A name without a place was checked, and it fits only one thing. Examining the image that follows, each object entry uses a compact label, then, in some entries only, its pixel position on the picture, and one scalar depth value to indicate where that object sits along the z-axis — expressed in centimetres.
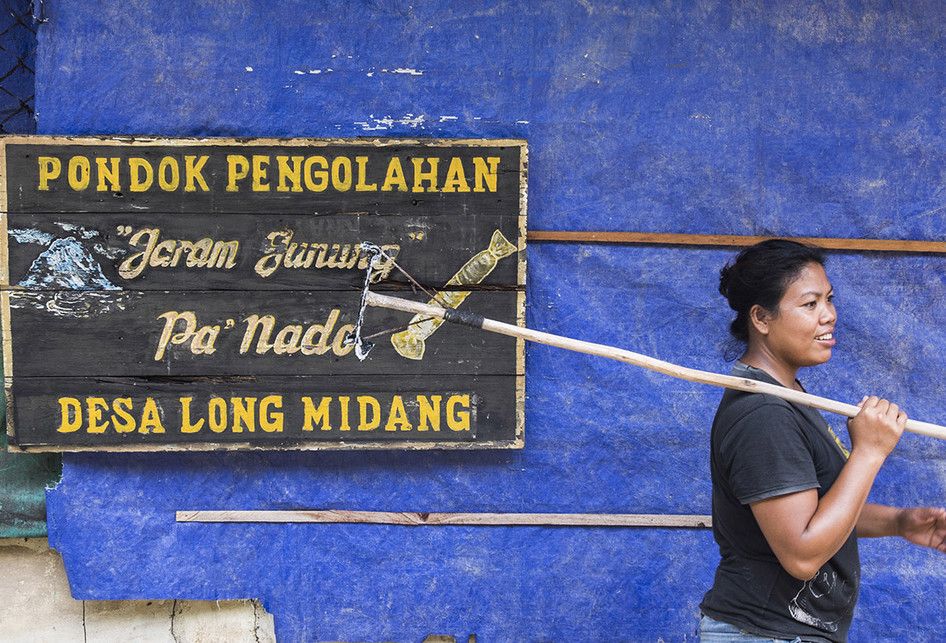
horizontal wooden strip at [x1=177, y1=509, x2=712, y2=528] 349
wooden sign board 331
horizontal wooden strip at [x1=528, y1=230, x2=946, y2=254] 345
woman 199
